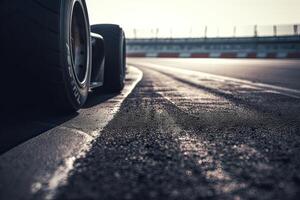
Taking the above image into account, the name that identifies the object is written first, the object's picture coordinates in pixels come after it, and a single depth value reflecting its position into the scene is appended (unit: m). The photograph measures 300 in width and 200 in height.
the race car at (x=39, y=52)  2.11
